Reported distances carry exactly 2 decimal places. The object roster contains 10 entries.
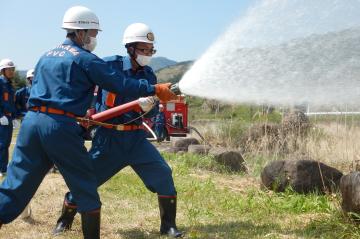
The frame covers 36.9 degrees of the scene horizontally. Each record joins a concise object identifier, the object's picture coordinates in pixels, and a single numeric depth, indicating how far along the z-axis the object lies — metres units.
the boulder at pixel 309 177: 6.48
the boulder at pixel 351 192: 4.59
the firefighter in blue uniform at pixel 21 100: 9.94
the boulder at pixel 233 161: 9.11
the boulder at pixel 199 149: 10.89
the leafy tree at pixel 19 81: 49.36
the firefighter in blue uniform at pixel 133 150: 5.02
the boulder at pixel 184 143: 12.28
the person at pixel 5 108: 9.41
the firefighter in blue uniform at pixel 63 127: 4.18
